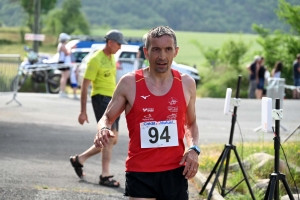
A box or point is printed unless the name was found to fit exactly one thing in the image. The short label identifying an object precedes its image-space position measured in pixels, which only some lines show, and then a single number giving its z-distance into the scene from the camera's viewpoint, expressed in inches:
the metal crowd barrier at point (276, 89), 684.1
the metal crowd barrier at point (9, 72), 762.1
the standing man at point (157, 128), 244.5
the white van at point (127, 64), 1096.8
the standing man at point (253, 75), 1132.5
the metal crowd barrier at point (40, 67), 1084.3
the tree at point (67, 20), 3432.6
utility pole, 1357.5
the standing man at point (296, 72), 1125.1
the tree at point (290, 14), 1432.1
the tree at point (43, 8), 1929.1
